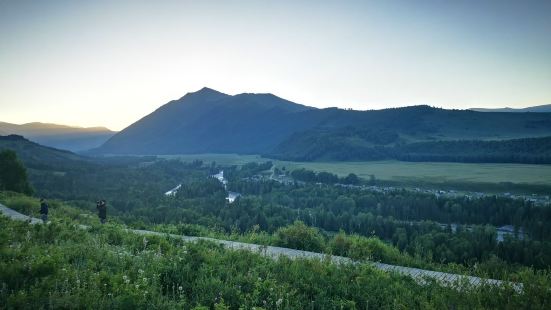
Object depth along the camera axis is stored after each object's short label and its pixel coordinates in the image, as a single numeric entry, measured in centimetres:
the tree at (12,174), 5953
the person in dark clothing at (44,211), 2527
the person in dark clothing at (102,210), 2990
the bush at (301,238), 2095
